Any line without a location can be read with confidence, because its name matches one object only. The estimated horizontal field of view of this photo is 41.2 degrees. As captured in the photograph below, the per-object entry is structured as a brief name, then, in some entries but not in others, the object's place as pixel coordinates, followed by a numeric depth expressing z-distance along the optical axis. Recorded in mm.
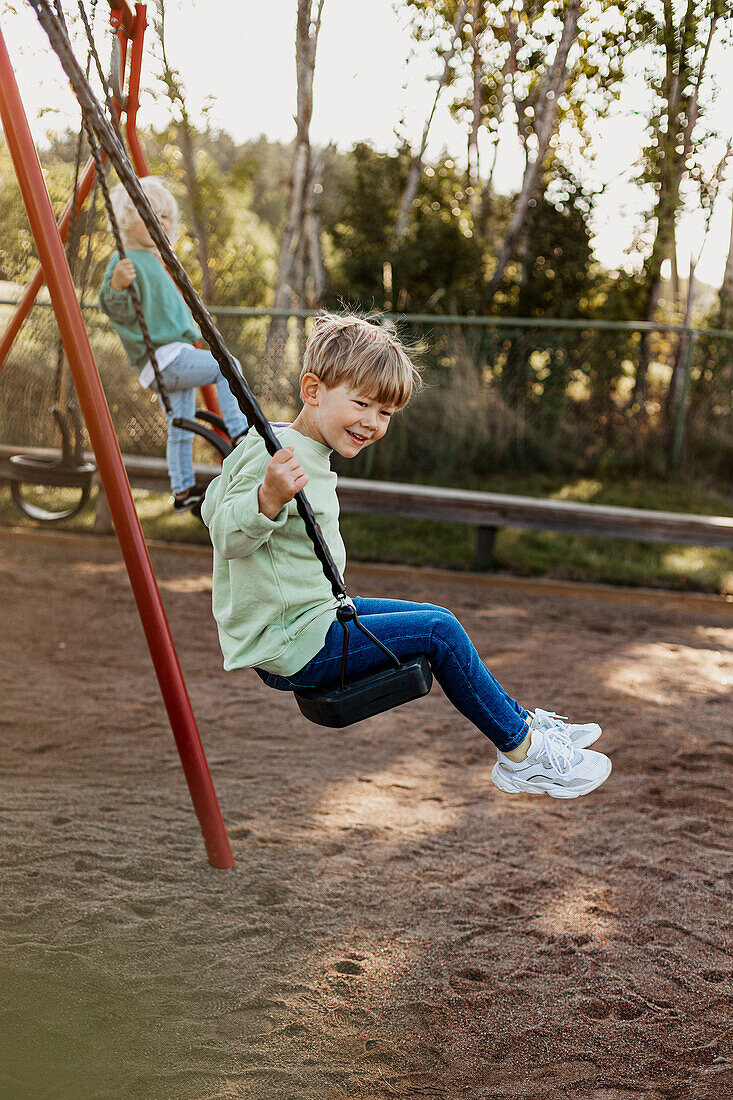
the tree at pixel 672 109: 9016
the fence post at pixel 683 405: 9250
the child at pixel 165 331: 3523
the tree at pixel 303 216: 9898
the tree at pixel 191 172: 10172
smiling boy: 1974
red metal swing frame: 2822
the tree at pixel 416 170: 11281
